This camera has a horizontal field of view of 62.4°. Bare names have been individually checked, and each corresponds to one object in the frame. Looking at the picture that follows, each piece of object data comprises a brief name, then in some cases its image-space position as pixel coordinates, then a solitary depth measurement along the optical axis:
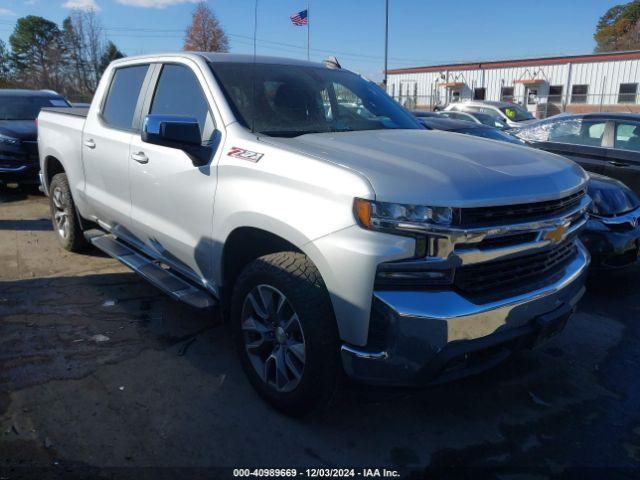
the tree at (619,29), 63.28
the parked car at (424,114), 13.68
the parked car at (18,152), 8.30
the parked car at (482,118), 15.38
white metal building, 32.88
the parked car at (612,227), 4.73
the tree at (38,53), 44.06
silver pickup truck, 2.28
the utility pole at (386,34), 26.23
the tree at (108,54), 40.28
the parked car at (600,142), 6.42
